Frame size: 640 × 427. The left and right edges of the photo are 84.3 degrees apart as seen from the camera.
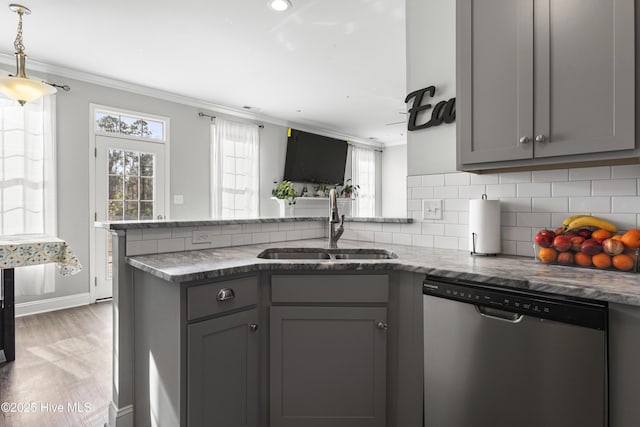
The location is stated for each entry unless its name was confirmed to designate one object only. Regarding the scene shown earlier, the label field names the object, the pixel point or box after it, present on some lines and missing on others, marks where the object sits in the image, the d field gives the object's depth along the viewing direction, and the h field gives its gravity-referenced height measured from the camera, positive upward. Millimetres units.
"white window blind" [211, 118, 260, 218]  5359 +666
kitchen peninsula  1345 -385
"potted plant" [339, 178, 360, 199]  7113 +420
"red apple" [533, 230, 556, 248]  1522 -119
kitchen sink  2068 -256
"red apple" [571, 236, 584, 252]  1448 -133
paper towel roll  1784 -83
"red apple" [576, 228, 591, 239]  1465 -90
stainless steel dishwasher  1076 -502
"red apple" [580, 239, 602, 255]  1395 -145
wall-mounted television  6344 +997
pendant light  2464 +899
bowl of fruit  1332 -138
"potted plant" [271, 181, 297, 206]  5926 +307
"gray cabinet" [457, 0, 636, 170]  1282 +527
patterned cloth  2409 -297
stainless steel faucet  2135 -79
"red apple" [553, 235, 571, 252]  1464 -135
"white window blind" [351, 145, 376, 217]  7785 +738
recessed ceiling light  2679 +1588
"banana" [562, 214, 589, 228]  1565 -42
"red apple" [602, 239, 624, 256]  1341 -138
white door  4215 +312
